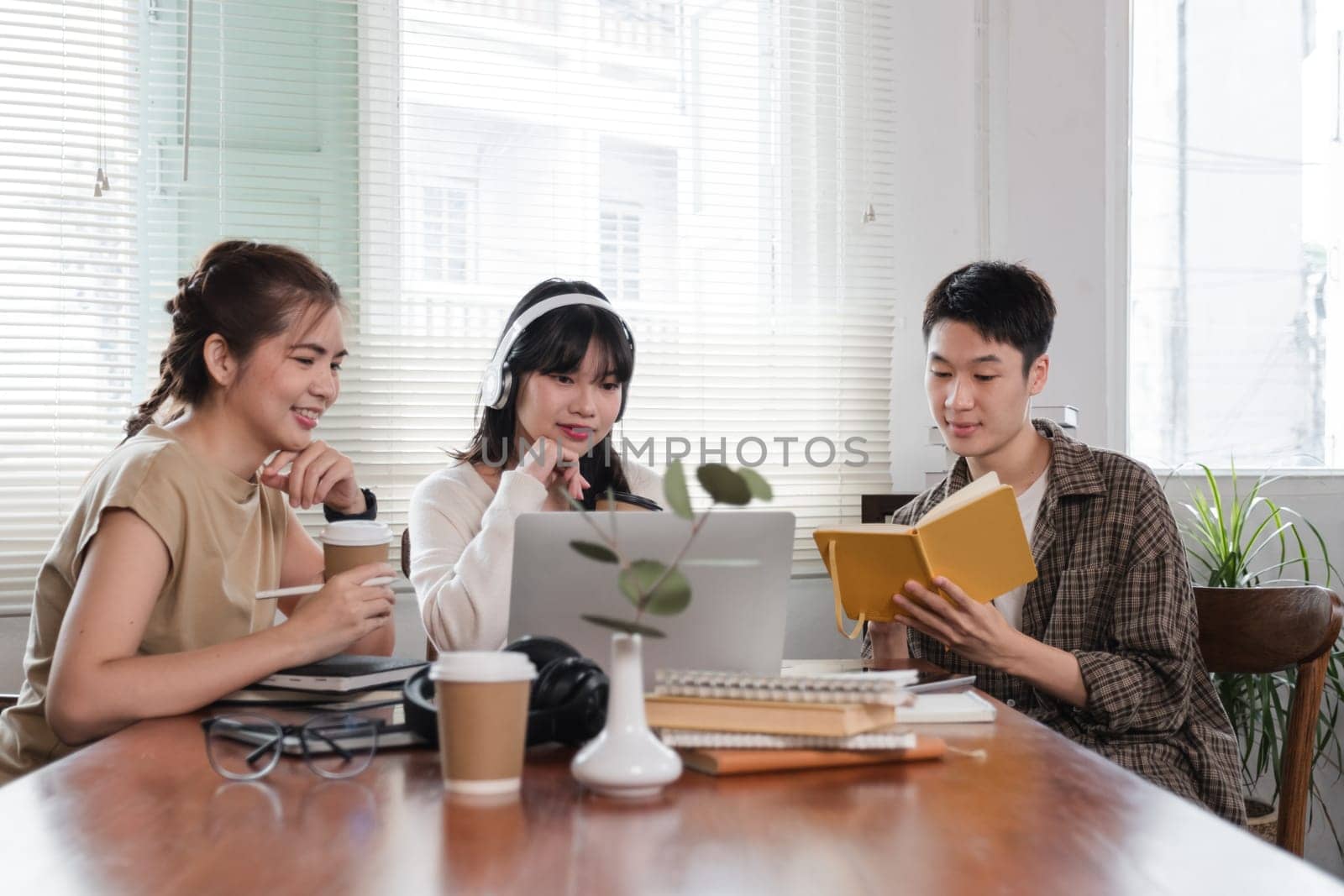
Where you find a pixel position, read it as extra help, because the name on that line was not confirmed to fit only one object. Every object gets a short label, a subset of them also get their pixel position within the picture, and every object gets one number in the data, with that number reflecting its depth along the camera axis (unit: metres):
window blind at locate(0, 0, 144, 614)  2.47
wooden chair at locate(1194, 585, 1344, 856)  1.68
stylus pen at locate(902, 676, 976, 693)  1.27
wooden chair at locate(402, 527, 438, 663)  2.26
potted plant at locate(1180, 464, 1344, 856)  2.57
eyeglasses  0.93
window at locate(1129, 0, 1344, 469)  3.10
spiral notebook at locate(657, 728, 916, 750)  0.94
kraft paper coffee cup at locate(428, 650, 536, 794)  0.84
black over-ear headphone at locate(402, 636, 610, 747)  0.98
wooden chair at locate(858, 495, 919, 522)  2.72
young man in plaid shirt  1.59
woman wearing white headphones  1.82
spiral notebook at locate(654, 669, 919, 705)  0.94
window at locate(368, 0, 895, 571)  2.68
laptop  1.10
